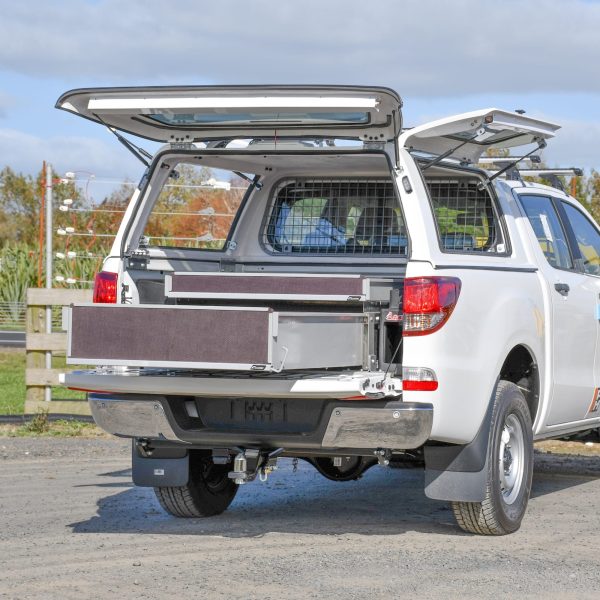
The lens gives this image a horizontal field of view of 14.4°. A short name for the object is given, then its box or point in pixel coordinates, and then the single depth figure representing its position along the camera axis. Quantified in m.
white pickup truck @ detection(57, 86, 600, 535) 11.66
